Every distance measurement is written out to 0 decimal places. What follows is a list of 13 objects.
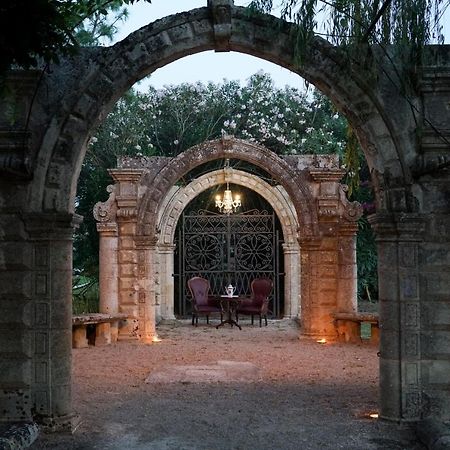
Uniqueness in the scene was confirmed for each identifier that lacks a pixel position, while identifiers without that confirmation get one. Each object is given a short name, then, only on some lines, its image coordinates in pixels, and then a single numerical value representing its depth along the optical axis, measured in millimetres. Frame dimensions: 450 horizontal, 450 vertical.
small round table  14234
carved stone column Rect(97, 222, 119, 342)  12234
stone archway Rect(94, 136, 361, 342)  12047
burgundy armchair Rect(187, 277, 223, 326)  14766
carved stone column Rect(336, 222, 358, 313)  11875
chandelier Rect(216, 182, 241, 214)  15172
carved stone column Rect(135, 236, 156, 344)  12312
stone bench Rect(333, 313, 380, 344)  11195
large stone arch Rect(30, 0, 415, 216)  5650
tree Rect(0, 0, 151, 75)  3826
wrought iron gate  16562
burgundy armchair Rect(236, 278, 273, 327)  14703
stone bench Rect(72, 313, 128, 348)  11242
